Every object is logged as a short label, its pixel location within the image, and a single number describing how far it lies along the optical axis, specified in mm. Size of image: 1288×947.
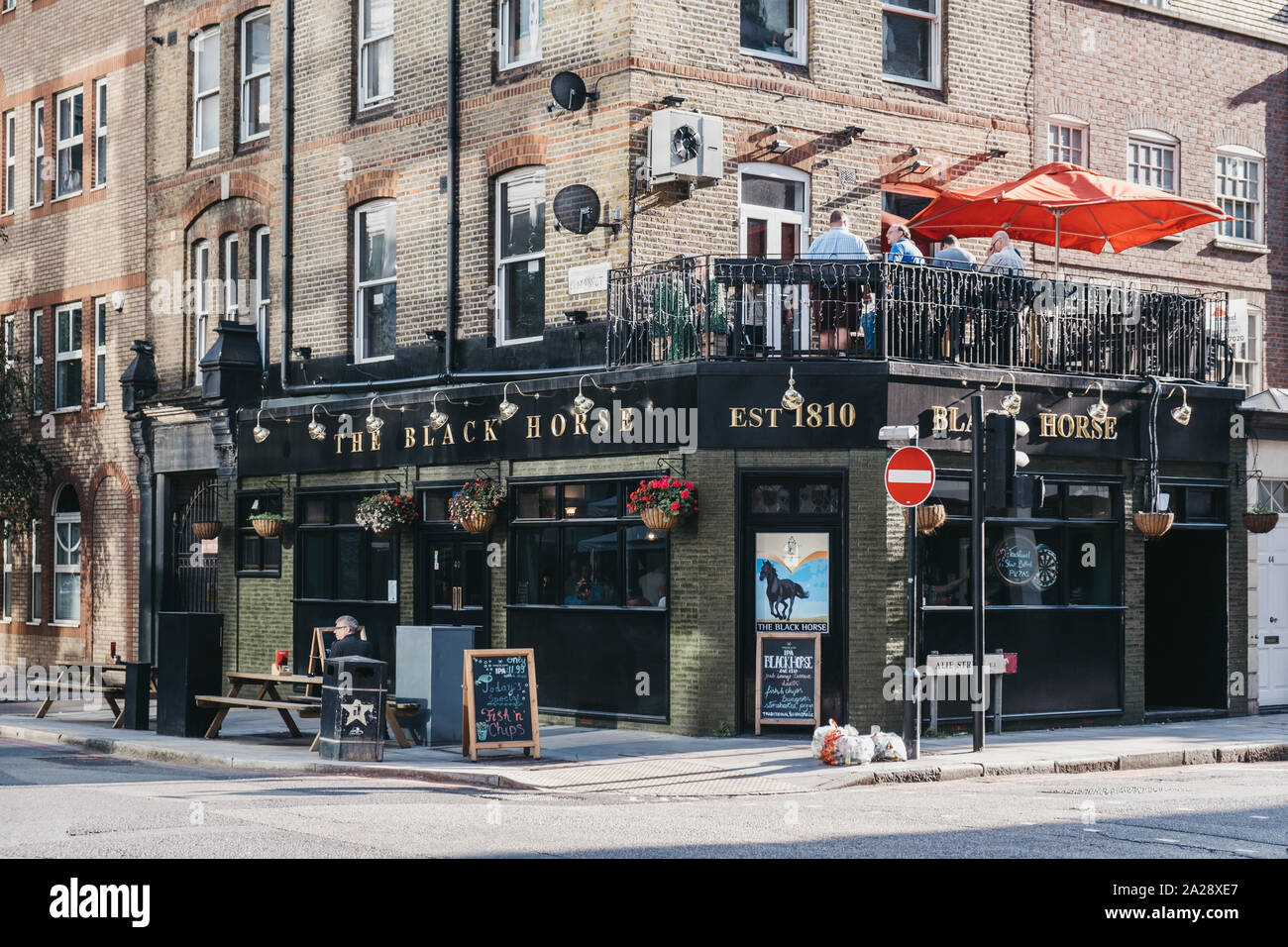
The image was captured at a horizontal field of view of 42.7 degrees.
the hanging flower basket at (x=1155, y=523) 19000
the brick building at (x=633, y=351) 17625
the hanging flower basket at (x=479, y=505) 19703
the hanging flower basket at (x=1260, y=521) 20047
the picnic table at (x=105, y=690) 19359
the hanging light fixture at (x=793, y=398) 17219
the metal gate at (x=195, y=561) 24875
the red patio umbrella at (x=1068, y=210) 18266
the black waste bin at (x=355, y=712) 15461
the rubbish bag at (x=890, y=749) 15445
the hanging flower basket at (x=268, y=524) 23062
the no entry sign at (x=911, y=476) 15727
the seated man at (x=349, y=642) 16797
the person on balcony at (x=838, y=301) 17812
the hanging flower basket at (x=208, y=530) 24344
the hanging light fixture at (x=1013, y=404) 18047
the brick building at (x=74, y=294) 26766
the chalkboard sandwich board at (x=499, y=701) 15625
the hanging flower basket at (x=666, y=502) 17422
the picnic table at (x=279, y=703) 16594
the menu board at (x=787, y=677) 17406
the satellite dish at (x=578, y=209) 18922
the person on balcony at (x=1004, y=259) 18781
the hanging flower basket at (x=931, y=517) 17105
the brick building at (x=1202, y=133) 21672
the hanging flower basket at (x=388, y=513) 21031
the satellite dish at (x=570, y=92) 18984
